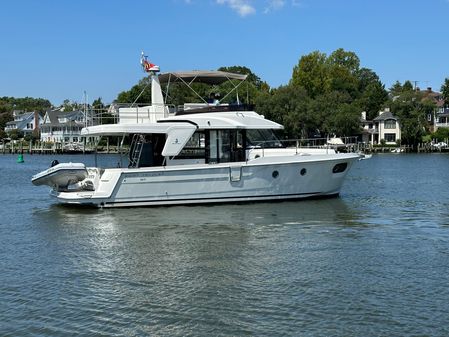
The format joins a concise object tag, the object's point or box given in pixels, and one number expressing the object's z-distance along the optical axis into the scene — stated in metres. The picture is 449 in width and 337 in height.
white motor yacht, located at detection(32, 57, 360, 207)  22.38
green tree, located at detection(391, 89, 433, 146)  103.88
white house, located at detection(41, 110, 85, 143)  132.12
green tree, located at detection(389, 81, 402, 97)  149.12
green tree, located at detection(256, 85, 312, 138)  86.69
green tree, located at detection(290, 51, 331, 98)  109.94
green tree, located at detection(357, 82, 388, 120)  120.12
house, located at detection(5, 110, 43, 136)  152.38
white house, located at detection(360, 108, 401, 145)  108.00
